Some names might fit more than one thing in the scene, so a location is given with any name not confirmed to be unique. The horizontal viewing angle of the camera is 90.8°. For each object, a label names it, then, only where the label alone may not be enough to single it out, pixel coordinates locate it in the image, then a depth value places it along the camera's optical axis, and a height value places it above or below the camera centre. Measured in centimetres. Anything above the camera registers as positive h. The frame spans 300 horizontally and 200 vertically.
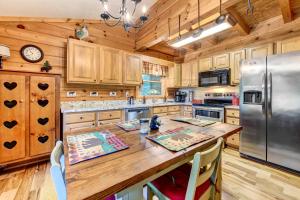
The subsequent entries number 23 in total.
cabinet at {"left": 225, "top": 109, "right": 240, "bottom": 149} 301 -44
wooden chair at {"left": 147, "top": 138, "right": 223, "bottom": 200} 85 -65
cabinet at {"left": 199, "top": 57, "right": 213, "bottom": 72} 383 +93
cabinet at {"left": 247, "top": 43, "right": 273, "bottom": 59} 283 +98
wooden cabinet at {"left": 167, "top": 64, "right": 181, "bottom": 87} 458 +73
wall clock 255 +80
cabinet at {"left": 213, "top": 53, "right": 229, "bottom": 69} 349 +94
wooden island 63 -37
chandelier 141 +90
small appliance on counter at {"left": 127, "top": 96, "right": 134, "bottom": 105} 381 -3
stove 329 -18
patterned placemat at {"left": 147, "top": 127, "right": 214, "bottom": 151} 108 -32
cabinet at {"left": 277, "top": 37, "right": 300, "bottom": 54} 251 +96
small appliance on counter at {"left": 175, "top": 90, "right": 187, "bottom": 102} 464 +10
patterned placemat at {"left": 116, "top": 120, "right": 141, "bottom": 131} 157 -30
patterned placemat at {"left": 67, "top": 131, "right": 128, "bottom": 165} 93 -34
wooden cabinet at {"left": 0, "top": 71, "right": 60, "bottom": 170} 217 -29
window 430 +42
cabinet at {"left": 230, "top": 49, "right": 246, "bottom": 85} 323 +80
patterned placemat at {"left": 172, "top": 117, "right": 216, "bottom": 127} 173 -27
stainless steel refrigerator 219 -15
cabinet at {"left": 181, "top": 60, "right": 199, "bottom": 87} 417 +74
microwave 345 +54
